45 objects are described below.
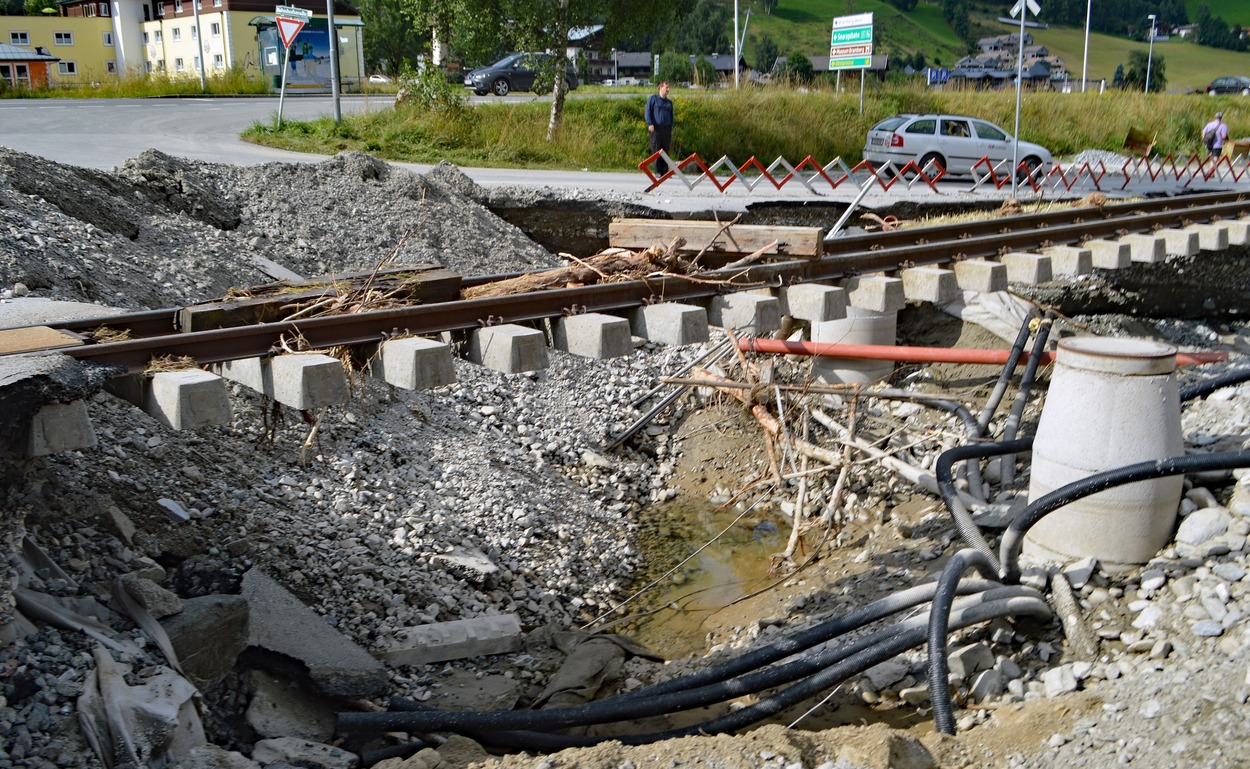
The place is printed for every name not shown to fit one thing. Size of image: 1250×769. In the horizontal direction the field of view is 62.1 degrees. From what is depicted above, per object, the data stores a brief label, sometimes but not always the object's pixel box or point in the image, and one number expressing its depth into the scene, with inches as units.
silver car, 893.8
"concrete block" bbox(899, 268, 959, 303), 312.7
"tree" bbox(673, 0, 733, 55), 3545.8
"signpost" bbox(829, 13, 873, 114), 1026.1
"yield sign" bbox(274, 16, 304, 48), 779.4
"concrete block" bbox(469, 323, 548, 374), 223.6
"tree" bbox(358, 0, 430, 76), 2274.9
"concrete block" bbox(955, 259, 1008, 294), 326.3
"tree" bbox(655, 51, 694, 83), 2252.7
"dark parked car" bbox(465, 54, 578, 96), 1414.9
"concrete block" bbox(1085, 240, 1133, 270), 378.6
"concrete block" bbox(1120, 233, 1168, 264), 394.9
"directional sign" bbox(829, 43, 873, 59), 1028.5
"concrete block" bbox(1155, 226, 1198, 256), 410.6
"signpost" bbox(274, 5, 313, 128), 780.0
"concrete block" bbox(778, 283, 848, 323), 279.4
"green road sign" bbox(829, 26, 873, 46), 1031.6
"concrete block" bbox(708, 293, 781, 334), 260.7
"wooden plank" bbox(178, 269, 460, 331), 222.5
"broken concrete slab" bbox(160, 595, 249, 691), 205.6
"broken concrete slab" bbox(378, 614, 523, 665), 257.0
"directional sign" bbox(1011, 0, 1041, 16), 626.4
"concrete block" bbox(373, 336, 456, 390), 210.4
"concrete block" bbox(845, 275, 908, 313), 299.7
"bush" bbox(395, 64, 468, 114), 853.2
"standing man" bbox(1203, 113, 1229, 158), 1075.3
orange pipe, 352.5
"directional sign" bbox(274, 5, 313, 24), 833.5
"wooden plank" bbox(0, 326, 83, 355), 191.0
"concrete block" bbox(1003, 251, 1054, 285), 346.9
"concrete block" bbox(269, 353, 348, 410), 195.6
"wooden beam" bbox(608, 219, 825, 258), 302.5
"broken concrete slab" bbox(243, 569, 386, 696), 226.8
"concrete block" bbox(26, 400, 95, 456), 174.7
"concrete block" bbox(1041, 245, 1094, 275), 358.3
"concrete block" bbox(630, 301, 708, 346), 248.1
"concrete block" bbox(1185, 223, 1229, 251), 431.8
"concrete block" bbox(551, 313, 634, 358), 236.1
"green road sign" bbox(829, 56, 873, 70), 1021.8
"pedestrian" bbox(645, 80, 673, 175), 776.9
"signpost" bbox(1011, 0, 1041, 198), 629.2
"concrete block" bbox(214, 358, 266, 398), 206.5
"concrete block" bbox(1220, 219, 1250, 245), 448.8
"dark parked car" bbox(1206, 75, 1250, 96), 2645.2
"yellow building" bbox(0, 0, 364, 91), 1683.1
